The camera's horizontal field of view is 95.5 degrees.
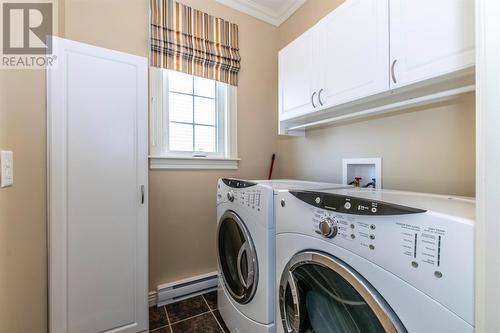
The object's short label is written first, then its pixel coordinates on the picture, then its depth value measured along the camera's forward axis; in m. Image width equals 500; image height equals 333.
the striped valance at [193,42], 1.74
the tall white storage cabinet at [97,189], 1.21
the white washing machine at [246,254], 1.06
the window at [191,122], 1.80
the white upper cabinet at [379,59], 0.83
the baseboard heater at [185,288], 1.75
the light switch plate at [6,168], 0.72
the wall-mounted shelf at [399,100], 0.96
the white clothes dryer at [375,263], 0.49
